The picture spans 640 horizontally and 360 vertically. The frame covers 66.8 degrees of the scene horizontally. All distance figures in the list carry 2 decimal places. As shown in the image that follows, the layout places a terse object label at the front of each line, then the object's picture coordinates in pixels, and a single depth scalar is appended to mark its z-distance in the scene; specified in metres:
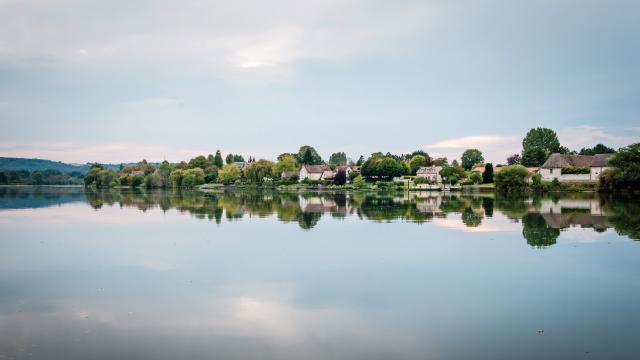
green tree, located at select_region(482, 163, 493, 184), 84.75
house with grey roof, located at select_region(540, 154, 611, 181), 71.49
